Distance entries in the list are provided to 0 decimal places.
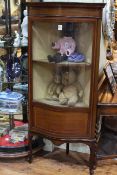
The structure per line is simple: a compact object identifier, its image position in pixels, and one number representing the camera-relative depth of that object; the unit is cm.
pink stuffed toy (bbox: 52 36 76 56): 241
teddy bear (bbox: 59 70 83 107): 246
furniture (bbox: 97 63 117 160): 243
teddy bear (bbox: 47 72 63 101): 251
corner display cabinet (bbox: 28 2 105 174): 231
